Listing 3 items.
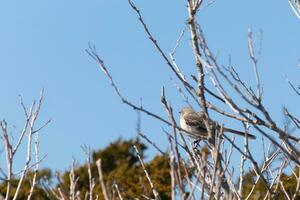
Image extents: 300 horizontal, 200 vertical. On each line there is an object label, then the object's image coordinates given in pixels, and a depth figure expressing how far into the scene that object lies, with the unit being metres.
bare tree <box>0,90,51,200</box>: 10.11
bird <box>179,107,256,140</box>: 19.12
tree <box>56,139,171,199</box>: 31.06
